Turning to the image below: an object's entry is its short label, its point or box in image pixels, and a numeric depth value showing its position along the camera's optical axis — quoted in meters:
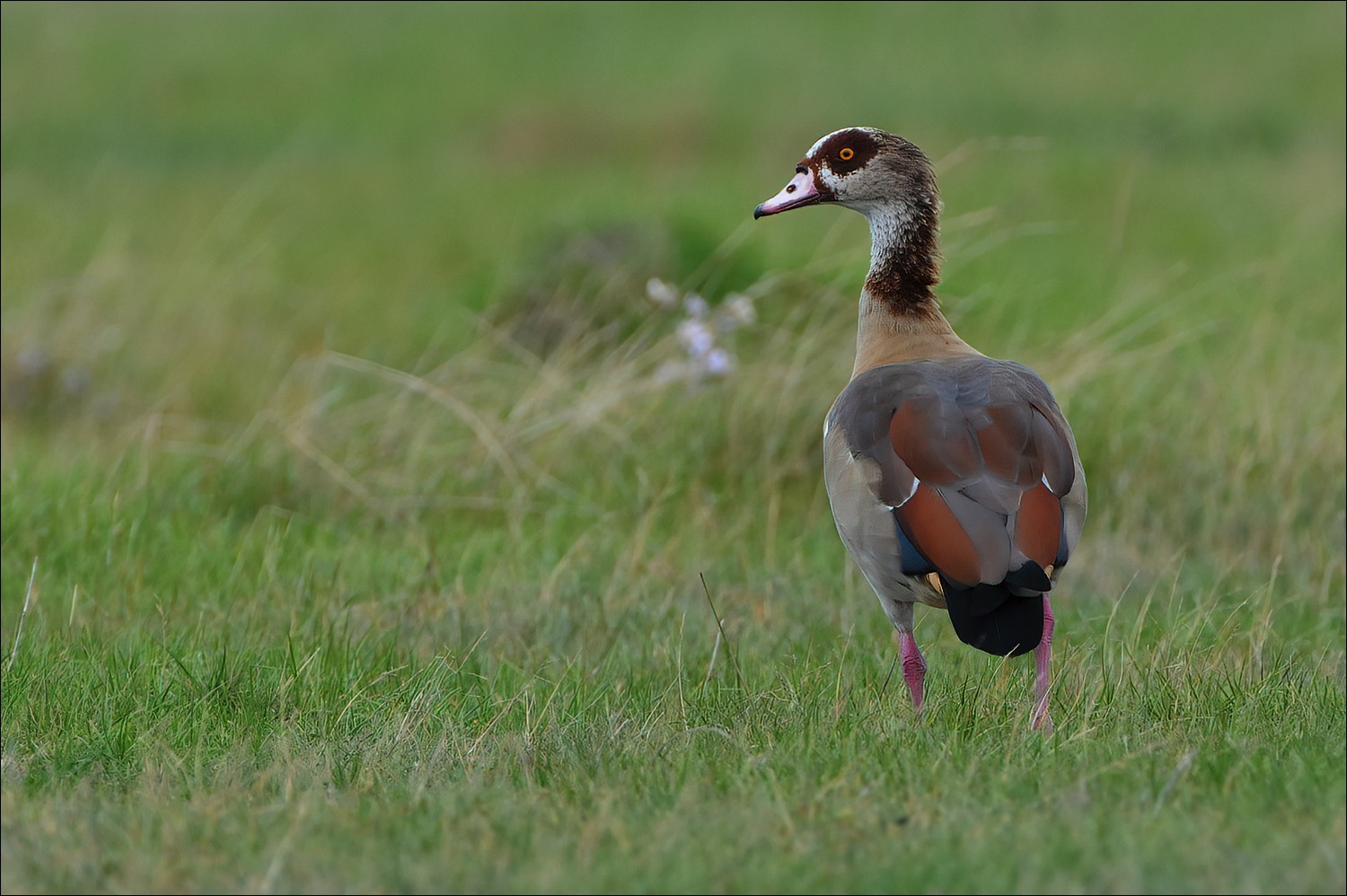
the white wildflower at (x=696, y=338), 14.23
